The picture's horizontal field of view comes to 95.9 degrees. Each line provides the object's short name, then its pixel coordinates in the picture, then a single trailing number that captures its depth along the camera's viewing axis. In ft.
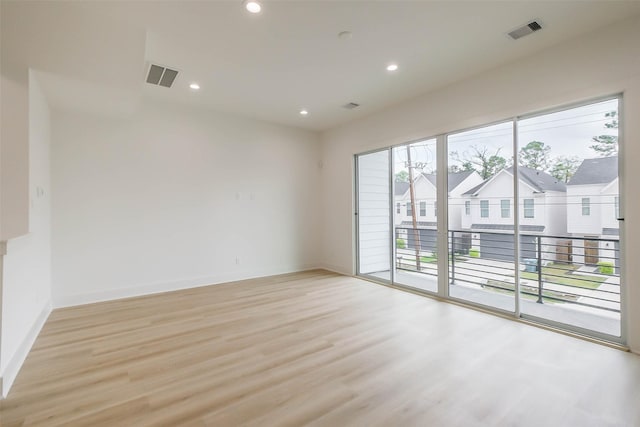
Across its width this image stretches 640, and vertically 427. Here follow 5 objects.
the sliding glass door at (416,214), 14.16
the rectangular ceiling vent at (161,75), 11.39
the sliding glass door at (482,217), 11.54
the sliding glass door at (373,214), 17.10
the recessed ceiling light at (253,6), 7.80
